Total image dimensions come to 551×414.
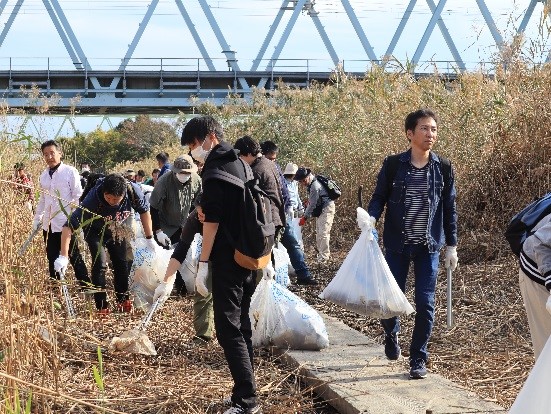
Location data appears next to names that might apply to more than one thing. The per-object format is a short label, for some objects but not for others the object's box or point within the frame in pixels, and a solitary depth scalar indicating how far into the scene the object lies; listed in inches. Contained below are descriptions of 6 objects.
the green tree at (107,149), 1456.7
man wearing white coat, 313.0
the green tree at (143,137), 1427.2
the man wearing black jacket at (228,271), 190.2
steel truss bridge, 1590.1
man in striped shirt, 220.1
